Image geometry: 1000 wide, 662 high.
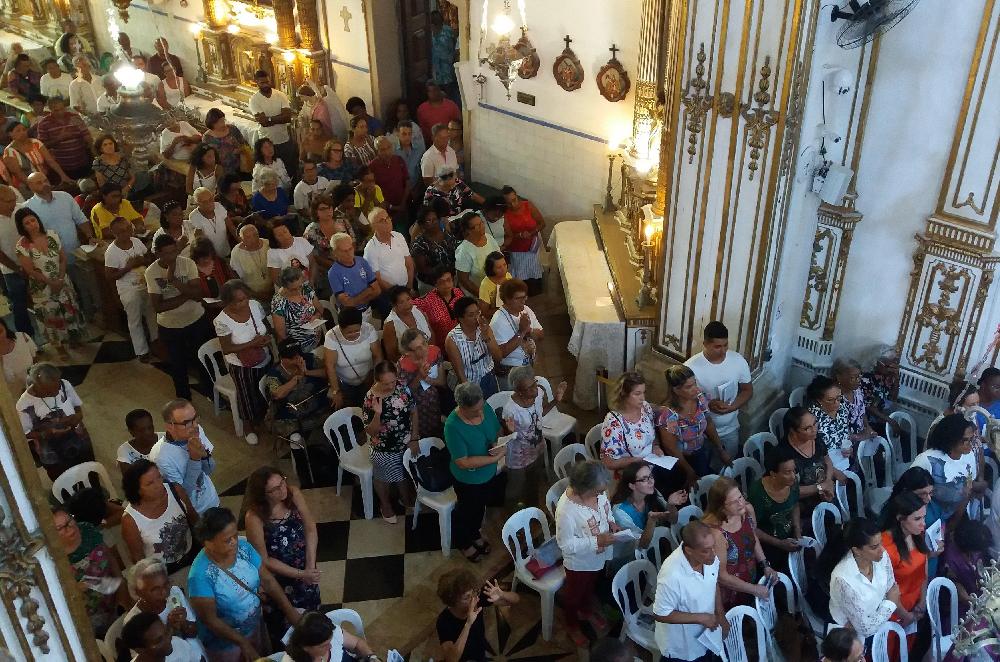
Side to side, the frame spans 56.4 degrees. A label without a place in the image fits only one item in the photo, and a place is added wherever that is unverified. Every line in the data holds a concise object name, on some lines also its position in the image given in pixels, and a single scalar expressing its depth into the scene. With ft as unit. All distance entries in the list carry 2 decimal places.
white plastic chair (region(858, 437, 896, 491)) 18.92
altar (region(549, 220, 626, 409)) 22.18
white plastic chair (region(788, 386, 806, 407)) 20.44
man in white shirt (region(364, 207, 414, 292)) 22.54
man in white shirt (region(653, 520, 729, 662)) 13.74
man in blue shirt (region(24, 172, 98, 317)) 24.00
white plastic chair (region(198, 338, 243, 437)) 21.44
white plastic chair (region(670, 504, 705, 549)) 16.43
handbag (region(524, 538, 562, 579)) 16.44
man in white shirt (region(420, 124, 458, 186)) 28.09
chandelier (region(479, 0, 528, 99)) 27.84
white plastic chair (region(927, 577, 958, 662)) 14.79
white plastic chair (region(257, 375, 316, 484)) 20.24
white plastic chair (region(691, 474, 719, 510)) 17.52
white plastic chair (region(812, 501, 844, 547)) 16.65
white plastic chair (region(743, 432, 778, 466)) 18.86
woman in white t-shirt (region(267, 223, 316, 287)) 22.25
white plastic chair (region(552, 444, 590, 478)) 18.37
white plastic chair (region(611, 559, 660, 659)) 15.14
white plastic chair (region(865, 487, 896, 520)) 18.34
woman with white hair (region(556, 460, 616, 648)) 14.99
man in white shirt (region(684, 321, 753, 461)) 18.94
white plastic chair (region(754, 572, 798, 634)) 15.21
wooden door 33.68
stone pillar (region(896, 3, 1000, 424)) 17.20
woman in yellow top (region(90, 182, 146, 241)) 24.77
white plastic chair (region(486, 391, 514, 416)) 19.70
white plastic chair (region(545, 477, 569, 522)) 17.21
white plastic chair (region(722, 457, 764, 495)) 18.04
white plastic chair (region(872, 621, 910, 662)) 14.14
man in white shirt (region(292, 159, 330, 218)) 27.12
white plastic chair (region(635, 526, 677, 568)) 16.21
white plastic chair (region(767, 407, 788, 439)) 20.06
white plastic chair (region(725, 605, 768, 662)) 14.53
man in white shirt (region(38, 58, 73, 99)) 35.76
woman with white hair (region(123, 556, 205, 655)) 13.65
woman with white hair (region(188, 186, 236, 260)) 23.85
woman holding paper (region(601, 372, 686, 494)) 17.15
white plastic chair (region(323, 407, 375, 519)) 19.07
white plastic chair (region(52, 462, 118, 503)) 17.04
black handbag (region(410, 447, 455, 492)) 18.28
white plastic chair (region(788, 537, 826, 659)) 15.34
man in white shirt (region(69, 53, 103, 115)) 34.94
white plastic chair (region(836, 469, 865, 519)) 17.95
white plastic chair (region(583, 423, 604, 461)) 19.03
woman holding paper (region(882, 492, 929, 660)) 14.69
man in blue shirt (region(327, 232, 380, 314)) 21.44
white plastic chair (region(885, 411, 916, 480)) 19.47
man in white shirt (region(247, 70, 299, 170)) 33.27
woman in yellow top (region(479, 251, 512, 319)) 21.22
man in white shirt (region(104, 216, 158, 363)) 22.82
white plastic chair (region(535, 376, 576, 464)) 19.90
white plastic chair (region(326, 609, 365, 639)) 14.02
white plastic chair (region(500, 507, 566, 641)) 16.20
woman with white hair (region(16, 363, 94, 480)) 18.22
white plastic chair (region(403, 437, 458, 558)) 18.17
